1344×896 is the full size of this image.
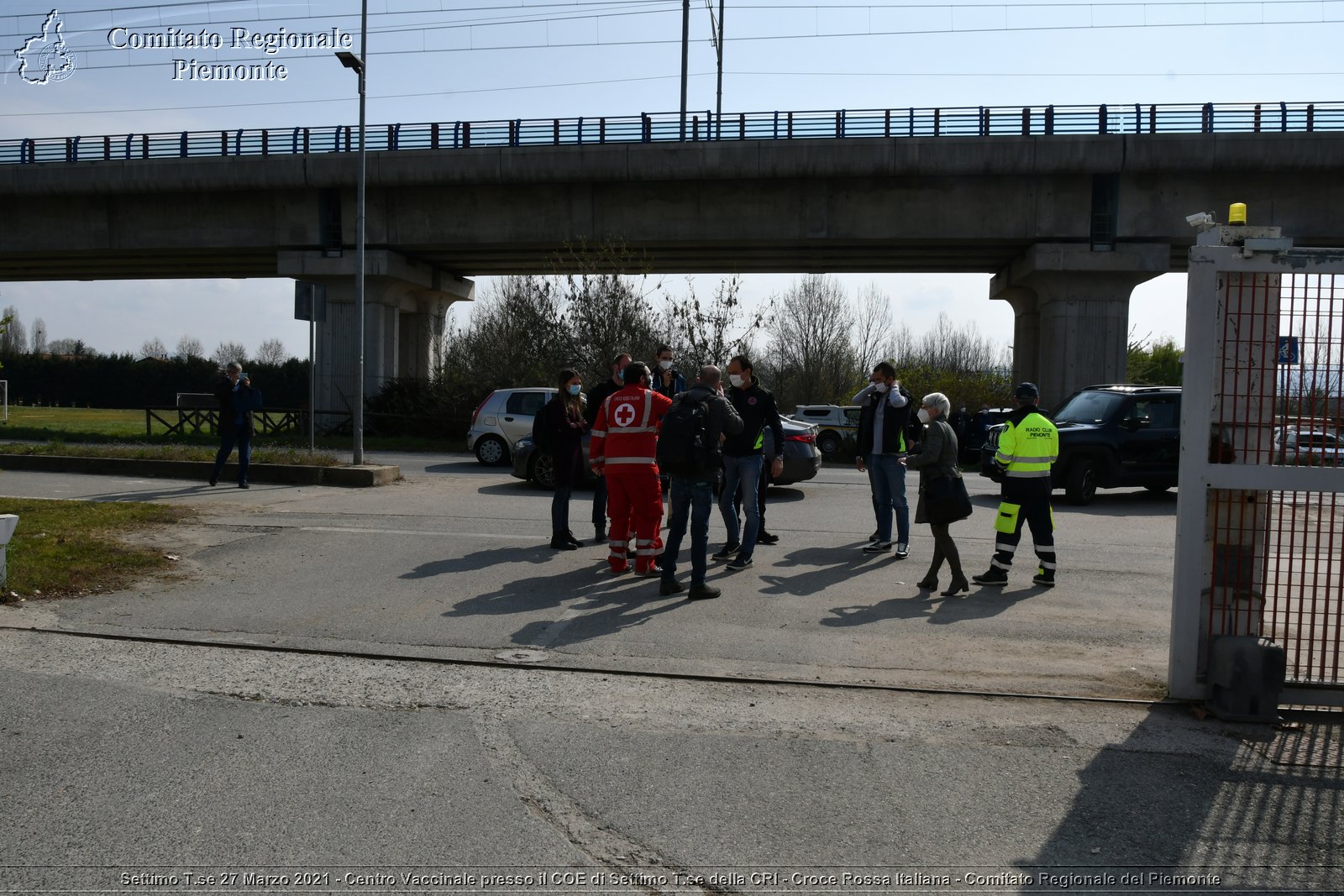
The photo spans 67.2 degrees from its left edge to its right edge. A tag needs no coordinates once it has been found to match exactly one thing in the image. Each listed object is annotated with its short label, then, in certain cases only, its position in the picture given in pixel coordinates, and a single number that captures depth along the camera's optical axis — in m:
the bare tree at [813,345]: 51.56
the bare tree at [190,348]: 109.81
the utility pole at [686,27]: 34.81
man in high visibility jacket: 8.89
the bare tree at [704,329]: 27.02
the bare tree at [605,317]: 27.11
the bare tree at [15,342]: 77.54
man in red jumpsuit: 8.49
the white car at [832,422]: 28.44
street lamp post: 18.00
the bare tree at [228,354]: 77.45
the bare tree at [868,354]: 53.19
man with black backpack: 7.99
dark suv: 14.86
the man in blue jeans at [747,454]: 9.52
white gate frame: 5.16
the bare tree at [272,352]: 104.34
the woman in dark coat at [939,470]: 8.38
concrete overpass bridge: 26.31
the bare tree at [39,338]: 110.62
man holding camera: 14.66
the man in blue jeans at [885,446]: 10.13
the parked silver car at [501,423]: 20.38
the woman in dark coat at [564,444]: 10.02
